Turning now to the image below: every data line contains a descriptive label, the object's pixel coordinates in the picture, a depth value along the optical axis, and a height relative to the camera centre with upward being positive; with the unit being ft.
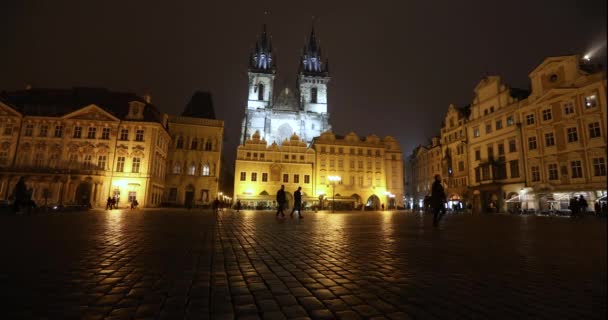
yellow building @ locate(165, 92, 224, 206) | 154.81 +20.64
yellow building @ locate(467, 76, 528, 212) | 116.98 +25.73
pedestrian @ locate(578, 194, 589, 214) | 65.30 +2.04
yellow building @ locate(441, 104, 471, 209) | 143.33 +25.19
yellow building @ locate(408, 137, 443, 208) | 182.62 +25.49
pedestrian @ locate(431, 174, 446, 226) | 36.72 +1.15
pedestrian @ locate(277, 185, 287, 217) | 52.26 +1.18
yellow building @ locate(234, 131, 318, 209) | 160.86 +16.95
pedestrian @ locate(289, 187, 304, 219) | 52.31 +0.77
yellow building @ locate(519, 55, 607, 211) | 91.61 +23.53
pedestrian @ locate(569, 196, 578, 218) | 65.16 +1.28
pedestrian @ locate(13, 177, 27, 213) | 49.23 +0.25
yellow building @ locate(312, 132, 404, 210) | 172.35 +19.78
